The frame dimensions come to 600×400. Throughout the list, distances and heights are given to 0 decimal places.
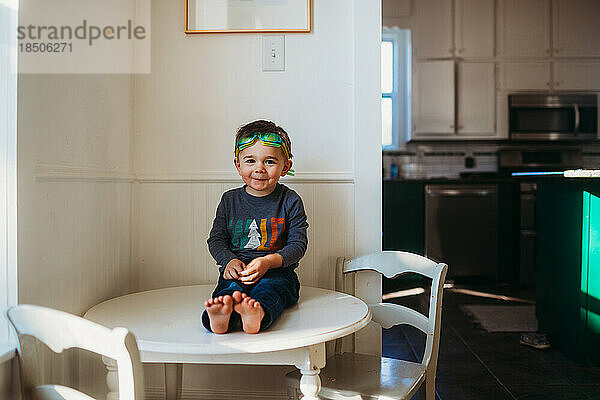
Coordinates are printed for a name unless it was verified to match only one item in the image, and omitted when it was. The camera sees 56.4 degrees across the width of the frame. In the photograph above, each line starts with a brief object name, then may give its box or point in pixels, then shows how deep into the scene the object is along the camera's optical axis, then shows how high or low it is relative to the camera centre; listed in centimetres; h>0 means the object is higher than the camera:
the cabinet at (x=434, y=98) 511 +90
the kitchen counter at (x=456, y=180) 480 +13
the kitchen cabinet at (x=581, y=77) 519 +111
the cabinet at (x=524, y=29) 515 +154
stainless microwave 509 +72
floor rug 343 -80
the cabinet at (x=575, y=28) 518 +156
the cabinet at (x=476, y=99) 515 +89
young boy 145 -9
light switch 188 +48
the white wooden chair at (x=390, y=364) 143 -48
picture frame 188 +61
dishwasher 483 -27
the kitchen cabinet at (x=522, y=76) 516 +111
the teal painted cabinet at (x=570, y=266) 260 -35
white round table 115 -30
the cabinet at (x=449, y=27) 511 +155
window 528 +104
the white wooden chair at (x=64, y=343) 83 -24
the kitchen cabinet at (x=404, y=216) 482 -18
